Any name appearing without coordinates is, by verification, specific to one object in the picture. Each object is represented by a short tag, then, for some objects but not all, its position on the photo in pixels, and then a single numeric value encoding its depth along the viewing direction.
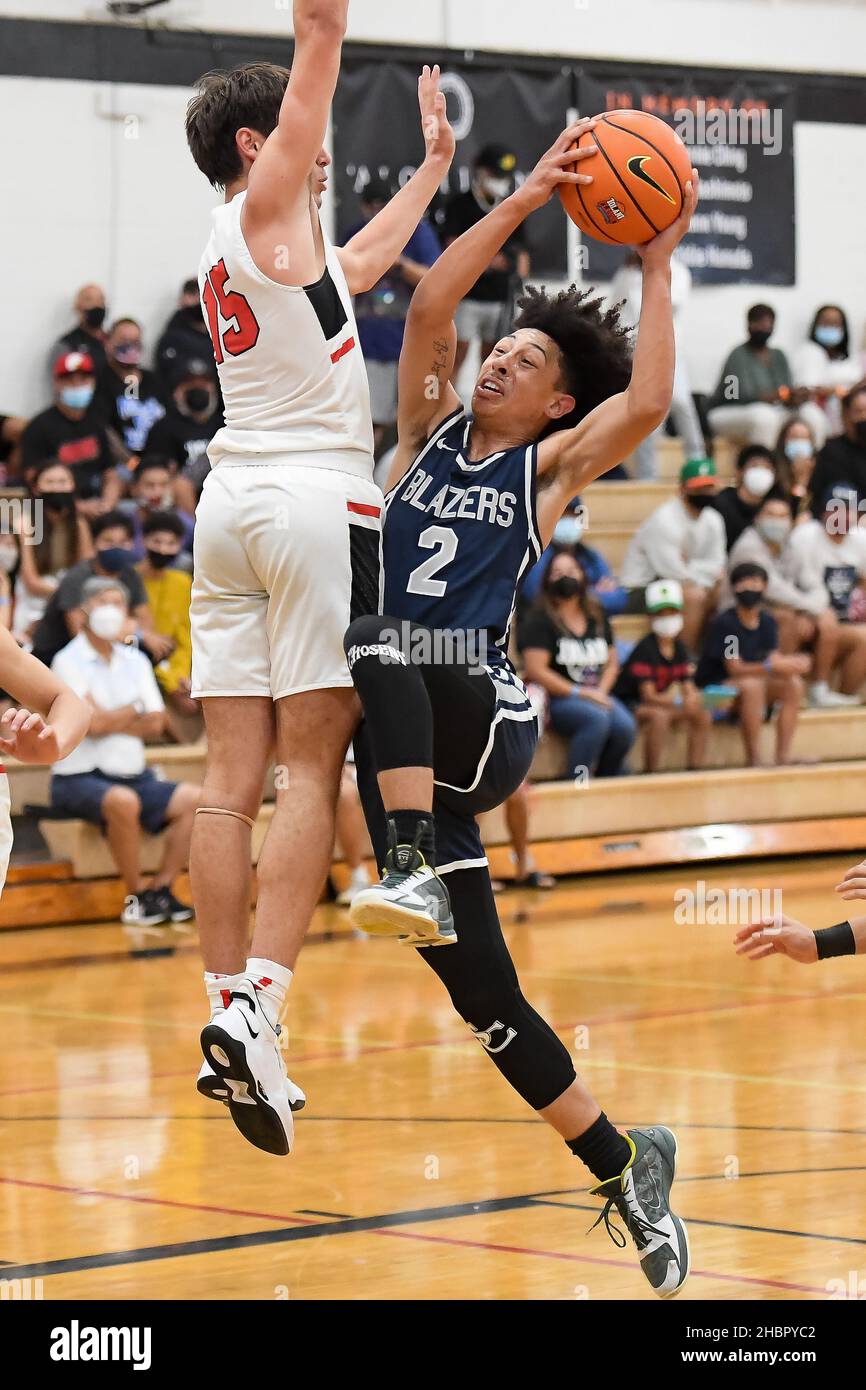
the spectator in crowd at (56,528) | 11.55
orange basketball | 4.39
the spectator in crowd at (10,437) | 12.63
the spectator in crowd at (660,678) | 12.44
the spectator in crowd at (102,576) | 10.64
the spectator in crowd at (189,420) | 12.59
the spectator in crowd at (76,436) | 12.05
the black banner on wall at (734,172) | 16.11
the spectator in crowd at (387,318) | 12.71
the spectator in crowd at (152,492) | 11.83
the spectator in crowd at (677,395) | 14.62
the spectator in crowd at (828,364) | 16.00
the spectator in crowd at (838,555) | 13.62
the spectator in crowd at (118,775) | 10.41
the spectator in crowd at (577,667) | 11.69
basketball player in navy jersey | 4.32
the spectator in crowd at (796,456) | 14.66
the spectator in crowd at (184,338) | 13.21
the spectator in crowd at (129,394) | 12.88
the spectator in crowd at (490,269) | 13.24
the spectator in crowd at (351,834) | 10.74
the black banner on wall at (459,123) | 14.52
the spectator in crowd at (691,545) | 13.16
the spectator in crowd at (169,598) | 11.36
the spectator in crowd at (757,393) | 15.52
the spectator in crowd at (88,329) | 13.34
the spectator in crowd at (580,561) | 12.12
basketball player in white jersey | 4.27
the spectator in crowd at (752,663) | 12.82
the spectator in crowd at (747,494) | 13.74
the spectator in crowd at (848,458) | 14.49
